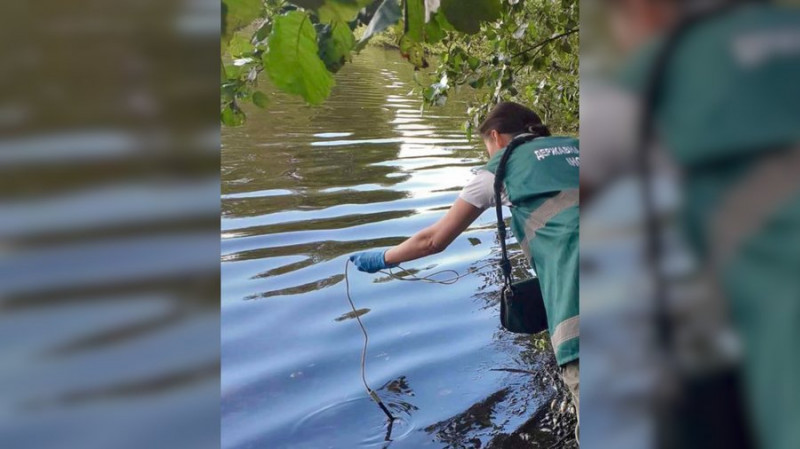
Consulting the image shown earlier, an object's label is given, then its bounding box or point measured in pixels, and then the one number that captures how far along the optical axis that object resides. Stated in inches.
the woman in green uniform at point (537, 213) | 121.5
